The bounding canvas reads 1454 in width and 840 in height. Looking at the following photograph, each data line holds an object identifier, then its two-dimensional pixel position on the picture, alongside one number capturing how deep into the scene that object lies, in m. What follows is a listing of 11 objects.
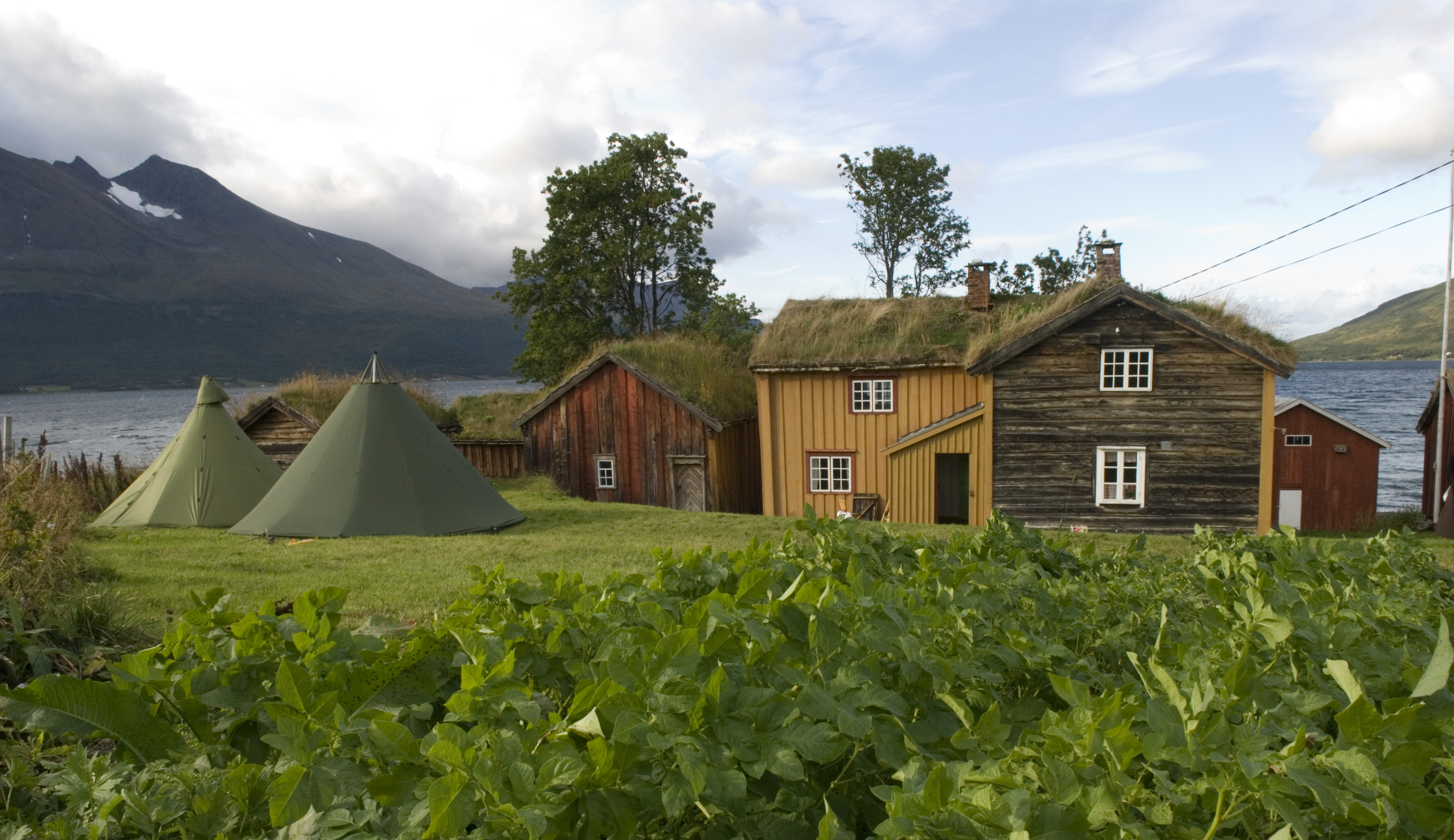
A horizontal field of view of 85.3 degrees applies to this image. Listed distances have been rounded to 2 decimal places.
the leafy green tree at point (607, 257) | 39.94
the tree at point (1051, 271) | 37.03
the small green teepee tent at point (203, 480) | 15.65
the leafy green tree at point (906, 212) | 40.28
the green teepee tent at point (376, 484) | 14.09
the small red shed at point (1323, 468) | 31.03
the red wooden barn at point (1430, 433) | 27.50
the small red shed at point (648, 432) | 23.09
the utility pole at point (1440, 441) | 26.30
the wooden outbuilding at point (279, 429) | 23.77
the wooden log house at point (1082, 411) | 17.72
